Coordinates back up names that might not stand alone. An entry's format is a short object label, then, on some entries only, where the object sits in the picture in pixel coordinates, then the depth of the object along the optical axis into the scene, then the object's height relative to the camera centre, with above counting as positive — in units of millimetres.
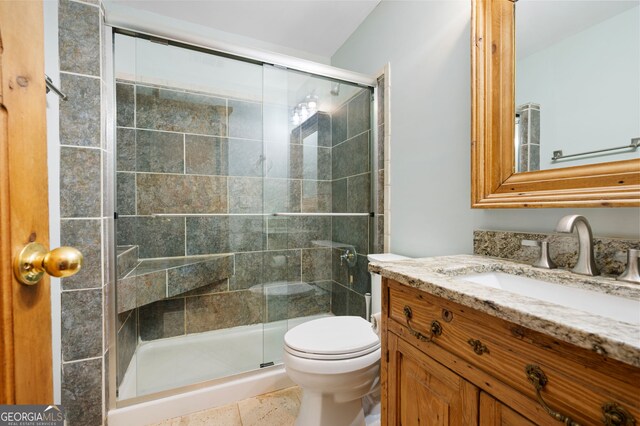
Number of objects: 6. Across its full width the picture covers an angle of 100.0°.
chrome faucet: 751 -118
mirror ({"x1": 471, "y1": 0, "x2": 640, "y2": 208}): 760 +234
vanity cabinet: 421 -333
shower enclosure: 1733 +41
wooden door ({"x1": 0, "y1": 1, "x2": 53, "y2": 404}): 367 +20
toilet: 1087 -654
